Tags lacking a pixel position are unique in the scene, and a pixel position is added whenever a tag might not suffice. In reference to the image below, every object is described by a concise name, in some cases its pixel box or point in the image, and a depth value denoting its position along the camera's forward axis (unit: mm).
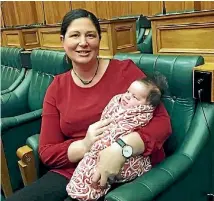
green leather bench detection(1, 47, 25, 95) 2770
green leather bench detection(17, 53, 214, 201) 1069
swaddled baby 1075
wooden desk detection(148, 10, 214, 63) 1555
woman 1171
